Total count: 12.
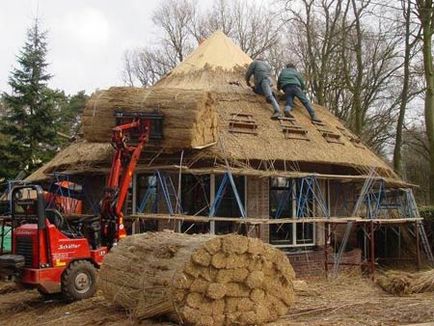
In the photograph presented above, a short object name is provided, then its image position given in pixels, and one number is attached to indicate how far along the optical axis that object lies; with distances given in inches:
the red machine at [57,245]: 393.1
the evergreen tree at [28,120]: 1096.2
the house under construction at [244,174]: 557.3
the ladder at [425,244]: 710.5
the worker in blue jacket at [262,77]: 680.4
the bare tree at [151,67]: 1785.7
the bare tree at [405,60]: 968.1
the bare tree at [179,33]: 1764.3
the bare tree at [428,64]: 871.6
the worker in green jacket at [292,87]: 682.2
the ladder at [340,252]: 614.5
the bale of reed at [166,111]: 547.8
